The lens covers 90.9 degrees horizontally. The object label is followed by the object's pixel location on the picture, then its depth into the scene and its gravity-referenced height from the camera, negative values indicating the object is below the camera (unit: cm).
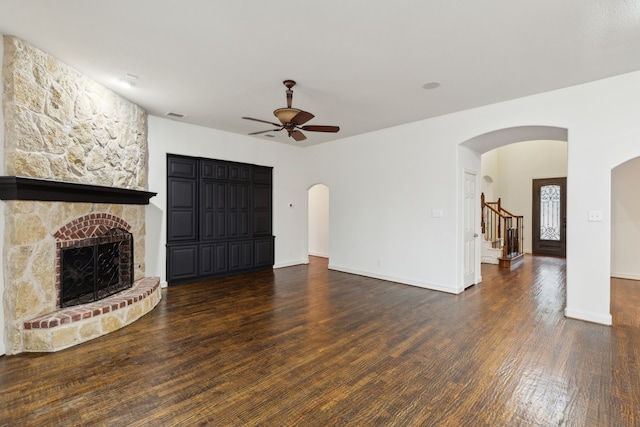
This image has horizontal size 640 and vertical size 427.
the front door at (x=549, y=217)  888 -8
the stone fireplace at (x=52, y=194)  296 +21
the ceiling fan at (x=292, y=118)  373 +115
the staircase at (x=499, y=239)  760 -66
